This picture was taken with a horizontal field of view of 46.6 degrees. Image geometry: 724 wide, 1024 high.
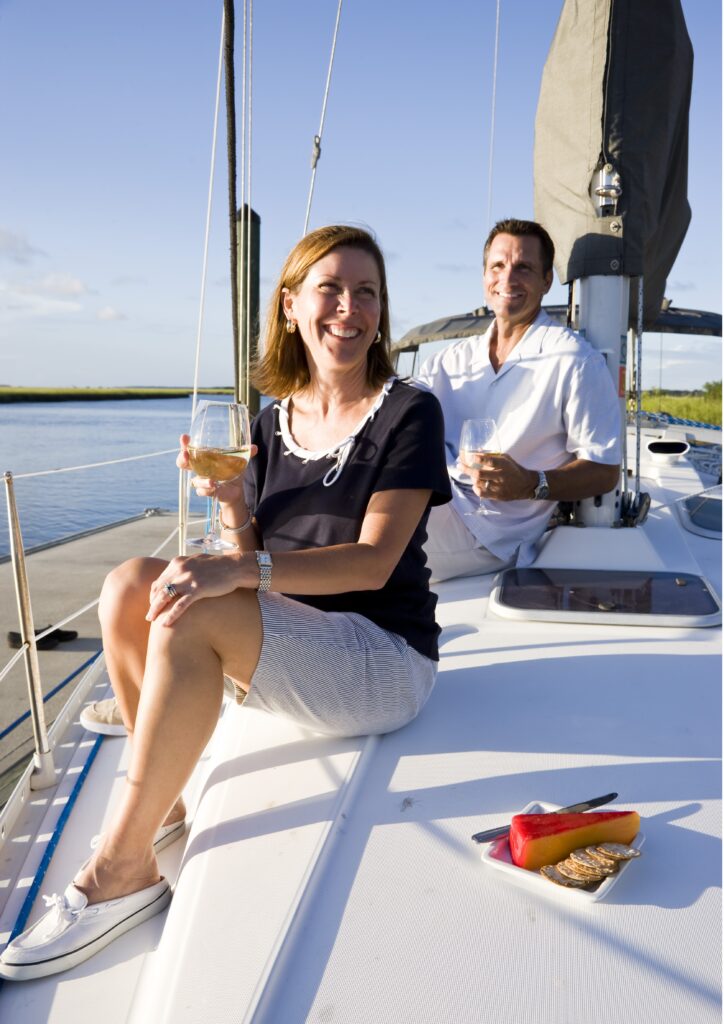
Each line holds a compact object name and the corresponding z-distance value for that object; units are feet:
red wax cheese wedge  3.89
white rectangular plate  3.70
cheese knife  4.14
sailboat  3.31
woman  4.44
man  8.85
